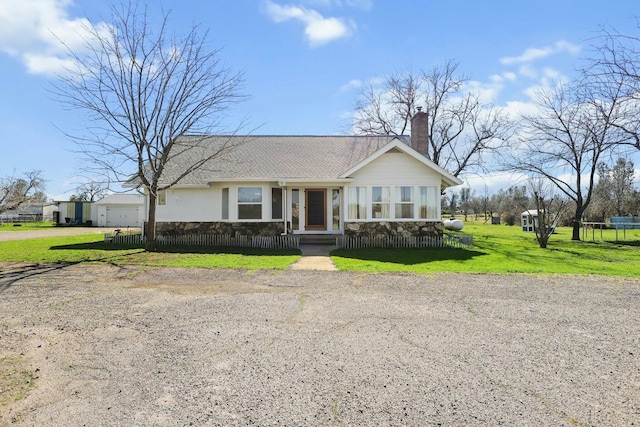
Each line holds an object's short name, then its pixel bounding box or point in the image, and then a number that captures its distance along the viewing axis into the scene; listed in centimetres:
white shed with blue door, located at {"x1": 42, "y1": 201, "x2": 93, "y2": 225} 4097
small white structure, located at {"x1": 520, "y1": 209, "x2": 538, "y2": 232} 3488
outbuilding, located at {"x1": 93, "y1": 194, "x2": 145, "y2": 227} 3806
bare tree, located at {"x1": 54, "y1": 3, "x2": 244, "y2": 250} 1476
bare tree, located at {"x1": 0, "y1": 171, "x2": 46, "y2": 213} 1983
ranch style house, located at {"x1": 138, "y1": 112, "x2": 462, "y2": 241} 1667
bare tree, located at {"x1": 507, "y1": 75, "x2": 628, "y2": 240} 2366
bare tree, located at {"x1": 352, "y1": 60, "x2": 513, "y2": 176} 2878
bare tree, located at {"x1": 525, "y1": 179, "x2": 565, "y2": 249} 1847
